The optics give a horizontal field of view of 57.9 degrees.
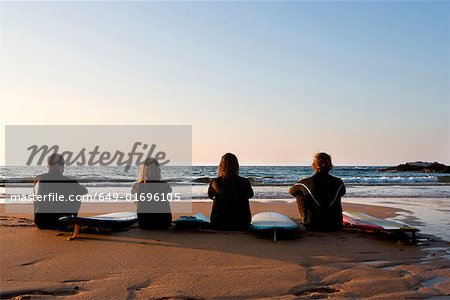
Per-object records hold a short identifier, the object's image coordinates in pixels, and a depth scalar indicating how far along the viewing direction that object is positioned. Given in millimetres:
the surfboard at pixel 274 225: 5789
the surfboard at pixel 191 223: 6441
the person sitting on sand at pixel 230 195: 6270
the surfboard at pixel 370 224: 5641
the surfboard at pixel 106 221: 5750
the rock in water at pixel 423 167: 52125
